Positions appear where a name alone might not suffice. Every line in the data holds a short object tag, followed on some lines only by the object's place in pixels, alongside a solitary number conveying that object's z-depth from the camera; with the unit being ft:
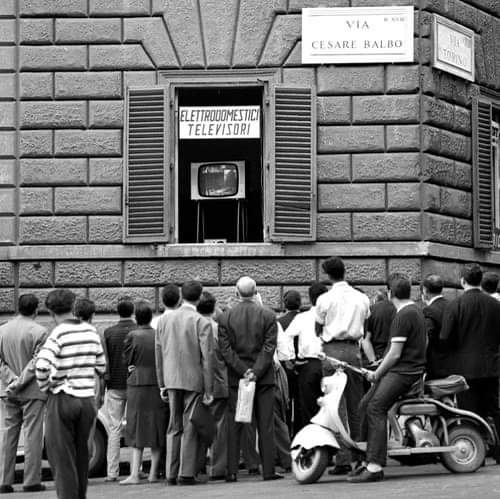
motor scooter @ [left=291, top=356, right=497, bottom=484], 39.68
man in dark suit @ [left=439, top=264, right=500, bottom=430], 43.55
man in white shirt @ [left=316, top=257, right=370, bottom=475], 41.19
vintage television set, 57.98
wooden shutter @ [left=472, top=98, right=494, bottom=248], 59.21
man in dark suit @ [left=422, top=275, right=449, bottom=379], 43.75
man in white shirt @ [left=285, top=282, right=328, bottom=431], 45.11
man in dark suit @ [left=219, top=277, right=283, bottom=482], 42.11
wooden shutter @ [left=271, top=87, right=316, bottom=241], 56.34
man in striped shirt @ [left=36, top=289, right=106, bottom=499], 33.71
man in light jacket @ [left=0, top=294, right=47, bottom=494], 42.88
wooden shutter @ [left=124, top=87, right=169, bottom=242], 56.59
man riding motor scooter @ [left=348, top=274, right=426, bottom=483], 39.29
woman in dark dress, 44.09
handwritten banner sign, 57.72
